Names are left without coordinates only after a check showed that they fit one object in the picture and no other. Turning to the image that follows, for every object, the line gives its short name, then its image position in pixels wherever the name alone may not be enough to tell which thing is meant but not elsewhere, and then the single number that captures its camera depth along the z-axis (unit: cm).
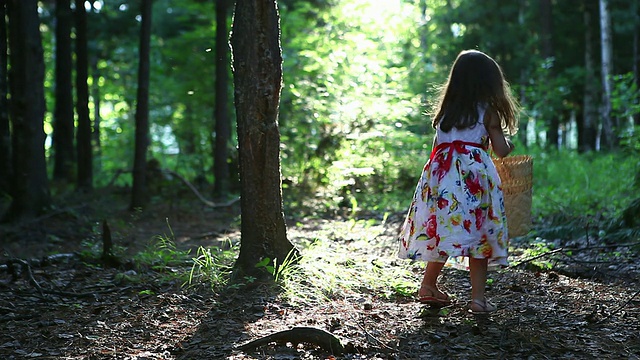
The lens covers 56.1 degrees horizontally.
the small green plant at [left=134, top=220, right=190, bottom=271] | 604
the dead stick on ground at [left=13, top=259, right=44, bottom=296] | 487
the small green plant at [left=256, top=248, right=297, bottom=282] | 516
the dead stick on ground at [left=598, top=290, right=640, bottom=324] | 421
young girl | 436
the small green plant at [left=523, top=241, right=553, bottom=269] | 595
